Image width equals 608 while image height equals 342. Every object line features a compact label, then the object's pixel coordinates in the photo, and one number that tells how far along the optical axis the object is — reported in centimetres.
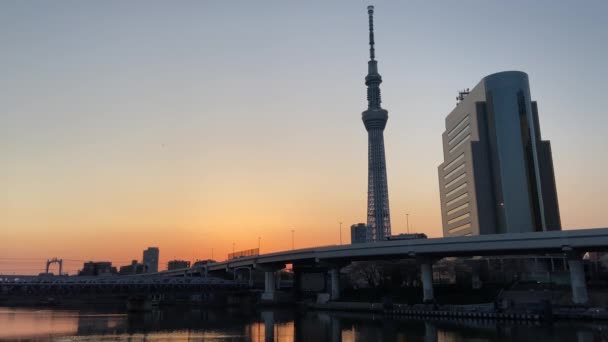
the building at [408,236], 13212
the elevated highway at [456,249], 6488
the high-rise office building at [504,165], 13588
